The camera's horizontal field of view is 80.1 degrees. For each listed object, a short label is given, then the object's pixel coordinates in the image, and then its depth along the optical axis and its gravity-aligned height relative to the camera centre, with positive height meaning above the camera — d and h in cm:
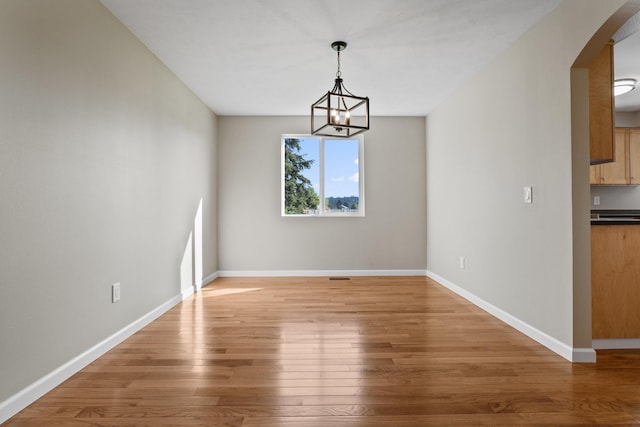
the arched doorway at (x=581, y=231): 247 -13
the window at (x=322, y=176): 588 +58
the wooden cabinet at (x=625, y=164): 480 +59
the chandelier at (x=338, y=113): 289 +79
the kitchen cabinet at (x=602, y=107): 260 +71
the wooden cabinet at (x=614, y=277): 266 -47
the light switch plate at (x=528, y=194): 293 +13
